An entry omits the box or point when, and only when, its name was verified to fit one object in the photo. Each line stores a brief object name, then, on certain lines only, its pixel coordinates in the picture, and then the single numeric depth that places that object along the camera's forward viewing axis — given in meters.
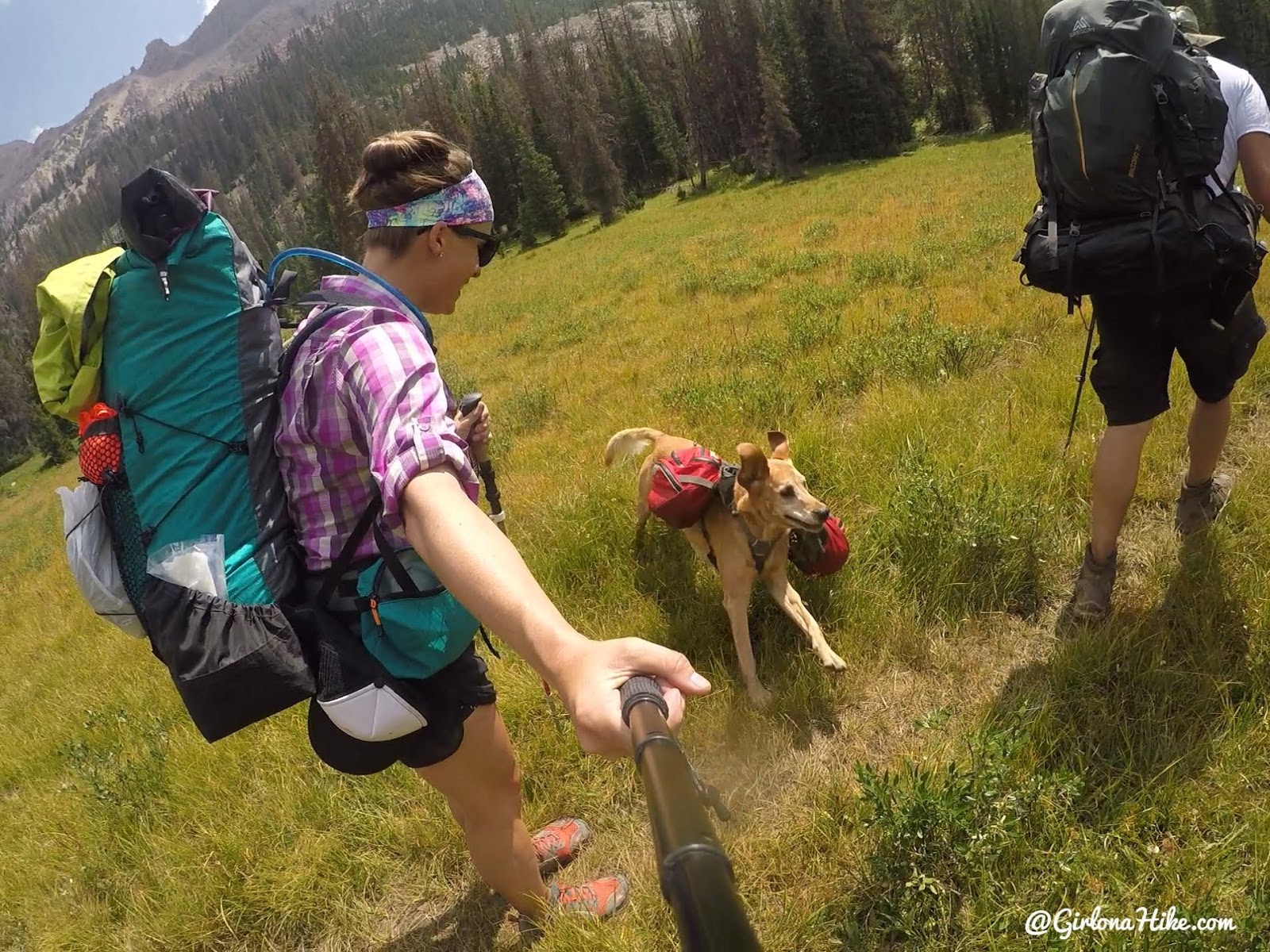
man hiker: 2.71
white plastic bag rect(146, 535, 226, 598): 1.65
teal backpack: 1.65
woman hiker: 1.07
